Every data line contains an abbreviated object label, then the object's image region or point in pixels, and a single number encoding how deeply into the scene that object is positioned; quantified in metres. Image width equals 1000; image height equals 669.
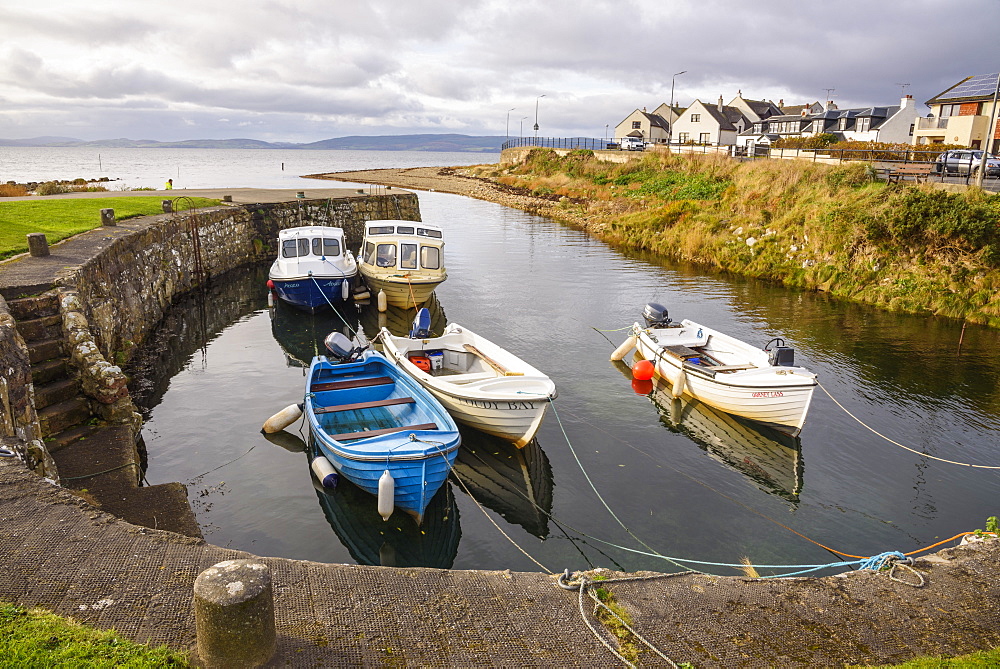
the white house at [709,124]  71.88
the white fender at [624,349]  18.83
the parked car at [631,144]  73.56
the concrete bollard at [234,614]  4.52
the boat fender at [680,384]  15.94
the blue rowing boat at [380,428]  10.01
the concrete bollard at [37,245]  15.62
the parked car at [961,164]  32.66
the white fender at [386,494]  9.84
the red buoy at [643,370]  16.97
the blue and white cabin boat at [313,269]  23.22
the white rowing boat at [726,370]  13.70
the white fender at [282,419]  13.39
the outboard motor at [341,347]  14.13
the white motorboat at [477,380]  12.18
